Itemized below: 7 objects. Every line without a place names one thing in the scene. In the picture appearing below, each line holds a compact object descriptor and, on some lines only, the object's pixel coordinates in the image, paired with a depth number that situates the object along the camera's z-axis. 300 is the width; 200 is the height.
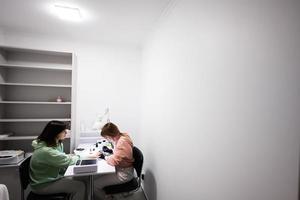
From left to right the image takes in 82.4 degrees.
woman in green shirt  1.86
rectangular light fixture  2.04
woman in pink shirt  2.06
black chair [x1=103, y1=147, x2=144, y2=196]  2.01
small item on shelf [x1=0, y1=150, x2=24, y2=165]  2.34
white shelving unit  2.74
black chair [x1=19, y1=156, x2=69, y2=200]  1.84
